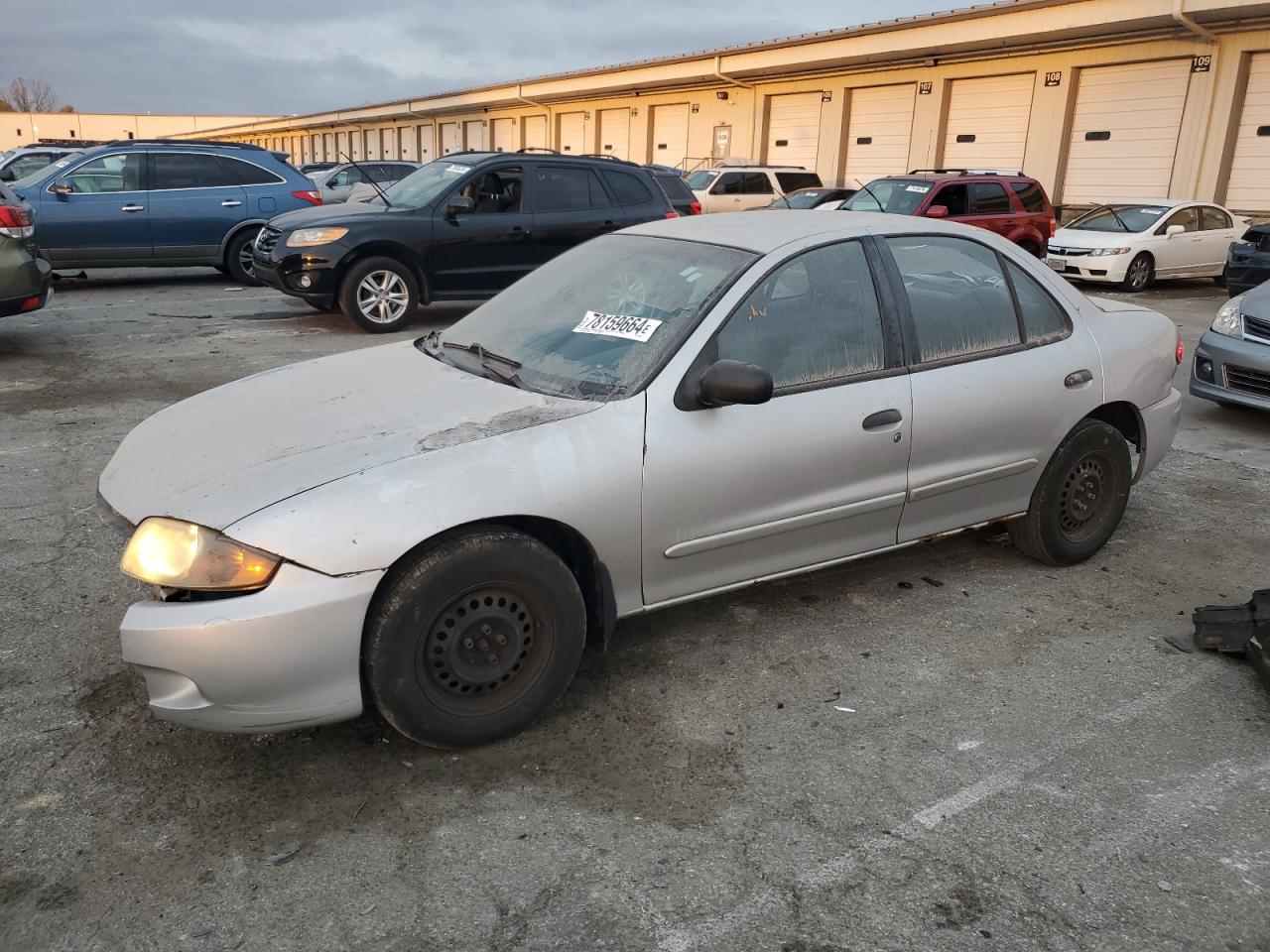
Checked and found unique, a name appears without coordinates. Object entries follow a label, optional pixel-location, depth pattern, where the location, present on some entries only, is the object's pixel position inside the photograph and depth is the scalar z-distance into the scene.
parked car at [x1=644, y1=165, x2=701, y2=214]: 13.88
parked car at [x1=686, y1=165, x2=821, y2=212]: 20.78
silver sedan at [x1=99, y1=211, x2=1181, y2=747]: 2.77
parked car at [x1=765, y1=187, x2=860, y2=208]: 18.70
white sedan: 15.77
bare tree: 100.06
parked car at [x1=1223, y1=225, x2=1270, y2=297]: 13.36
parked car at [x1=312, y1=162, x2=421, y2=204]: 20.01
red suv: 15.41
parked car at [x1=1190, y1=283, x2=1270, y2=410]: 7.10
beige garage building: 18.75
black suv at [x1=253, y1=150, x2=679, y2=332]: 9.78
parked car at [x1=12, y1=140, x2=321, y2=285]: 11.91
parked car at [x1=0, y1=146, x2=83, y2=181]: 16.48
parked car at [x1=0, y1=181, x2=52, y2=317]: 7.89
